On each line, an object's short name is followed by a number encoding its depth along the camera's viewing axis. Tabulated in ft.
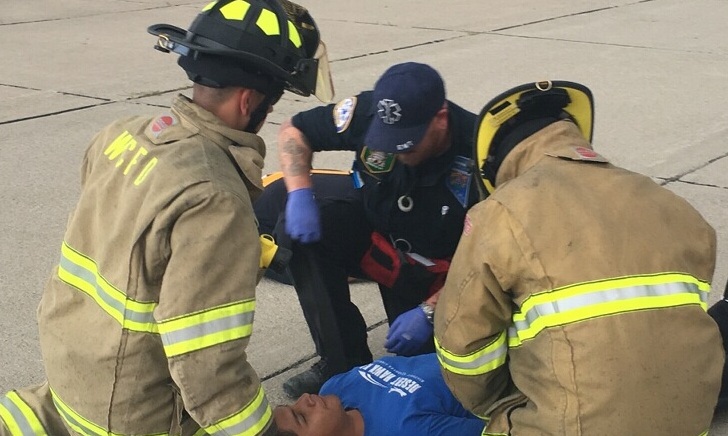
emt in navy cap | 10.62
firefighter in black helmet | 7.59
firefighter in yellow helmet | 7.45
